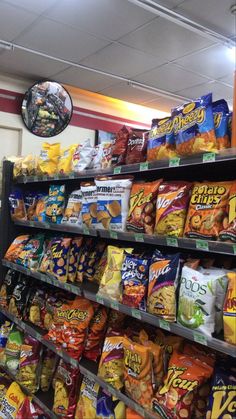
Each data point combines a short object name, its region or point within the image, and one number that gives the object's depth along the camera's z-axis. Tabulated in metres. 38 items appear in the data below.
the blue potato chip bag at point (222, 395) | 1.49
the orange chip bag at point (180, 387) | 1.64
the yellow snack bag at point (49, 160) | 3.02
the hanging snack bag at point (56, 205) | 2.86
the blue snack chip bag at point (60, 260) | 2.57
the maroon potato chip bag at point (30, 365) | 2.81
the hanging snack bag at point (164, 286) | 1.70
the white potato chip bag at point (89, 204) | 2.36
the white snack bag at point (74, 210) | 2.64
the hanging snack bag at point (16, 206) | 3.40
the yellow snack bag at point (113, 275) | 2.07
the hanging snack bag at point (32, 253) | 3.01
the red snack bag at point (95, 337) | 2.37
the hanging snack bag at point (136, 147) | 2.09
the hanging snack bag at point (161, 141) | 1.88
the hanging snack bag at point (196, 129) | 1.64
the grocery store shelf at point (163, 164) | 1.53
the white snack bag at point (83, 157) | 2.61
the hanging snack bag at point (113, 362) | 2.03
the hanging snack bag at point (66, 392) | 2.38
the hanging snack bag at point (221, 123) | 1.66
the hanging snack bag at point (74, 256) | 2.58
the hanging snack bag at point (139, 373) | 1.82
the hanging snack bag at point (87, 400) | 2.24
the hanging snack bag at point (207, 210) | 1.63
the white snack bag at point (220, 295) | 1.57
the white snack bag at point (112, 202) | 2.12
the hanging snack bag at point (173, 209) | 1.79
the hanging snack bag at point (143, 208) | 1.96
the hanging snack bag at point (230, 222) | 1.52
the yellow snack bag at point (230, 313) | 1.43
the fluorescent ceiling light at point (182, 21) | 3.01
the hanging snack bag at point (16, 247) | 3.25
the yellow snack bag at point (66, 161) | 2.80
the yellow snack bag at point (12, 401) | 2.86
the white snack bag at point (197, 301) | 1.55
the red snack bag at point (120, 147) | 2.22
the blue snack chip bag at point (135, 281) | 1.90
